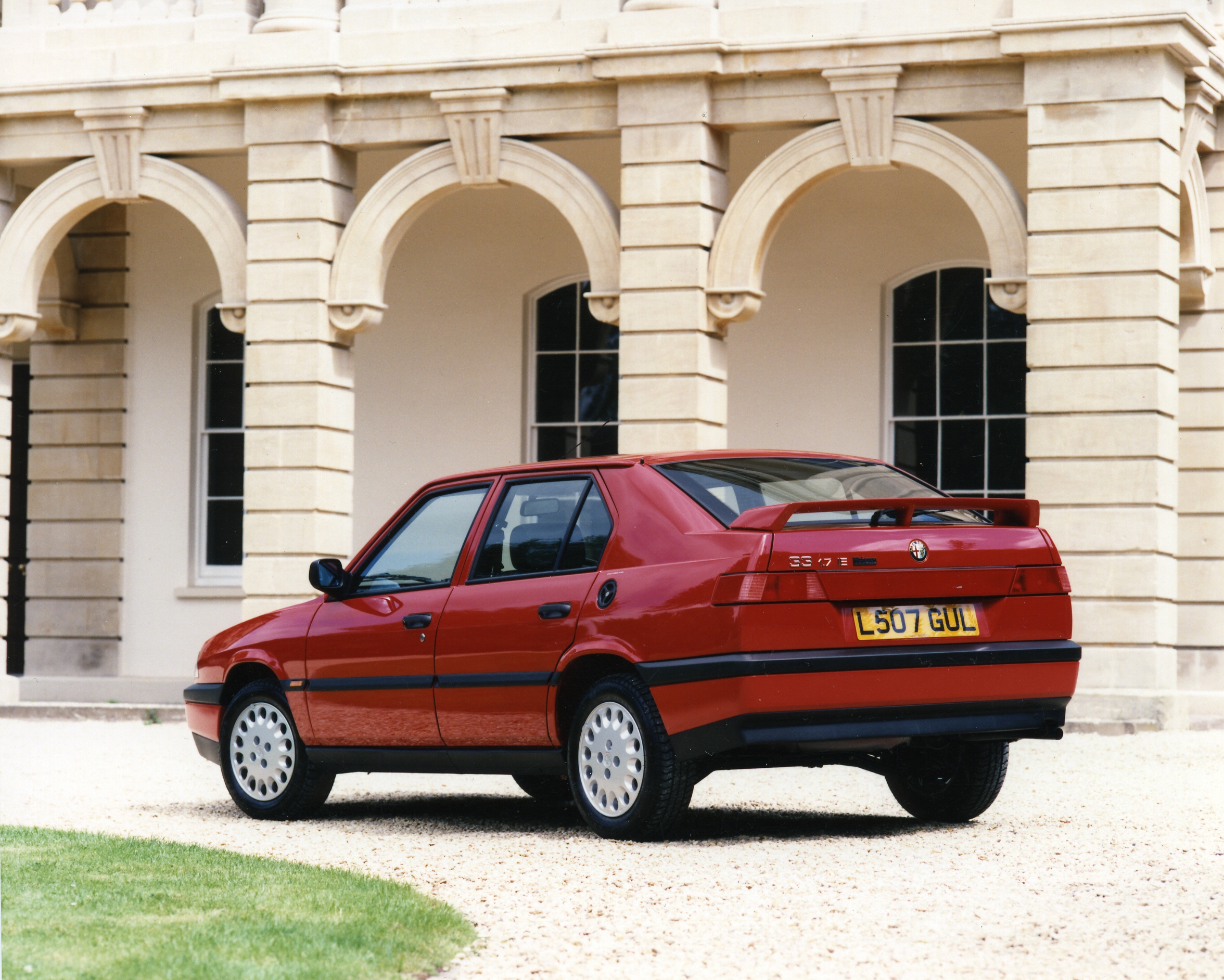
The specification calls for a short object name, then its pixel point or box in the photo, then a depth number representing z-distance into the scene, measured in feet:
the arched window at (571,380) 60.39
